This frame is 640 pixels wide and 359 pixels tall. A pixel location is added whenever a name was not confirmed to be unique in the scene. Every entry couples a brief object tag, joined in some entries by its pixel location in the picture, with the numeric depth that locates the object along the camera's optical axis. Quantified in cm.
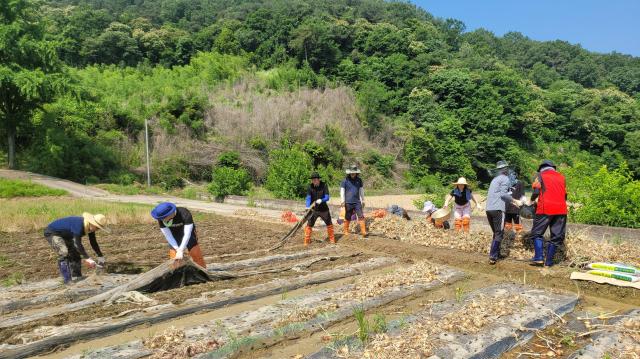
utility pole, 2559
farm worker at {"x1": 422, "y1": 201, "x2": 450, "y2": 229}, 1084
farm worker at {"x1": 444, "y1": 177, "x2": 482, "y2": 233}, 967
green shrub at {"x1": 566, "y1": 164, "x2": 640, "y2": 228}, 1027
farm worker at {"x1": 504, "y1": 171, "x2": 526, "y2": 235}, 902
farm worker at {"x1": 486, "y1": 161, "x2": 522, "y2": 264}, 762
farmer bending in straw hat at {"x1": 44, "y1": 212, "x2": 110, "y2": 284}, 666
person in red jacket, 700
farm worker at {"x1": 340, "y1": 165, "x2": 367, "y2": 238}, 1011
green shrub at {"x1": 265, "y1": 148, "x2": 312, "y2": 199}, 2062
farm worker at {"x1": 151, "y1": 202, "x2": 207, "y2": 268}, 623
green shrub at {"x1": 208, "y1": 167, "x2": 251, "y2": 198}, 2203
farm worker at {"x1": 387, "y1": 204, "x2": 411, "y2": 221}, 1269
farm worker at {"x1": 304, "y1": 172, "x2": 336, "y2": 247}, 993
